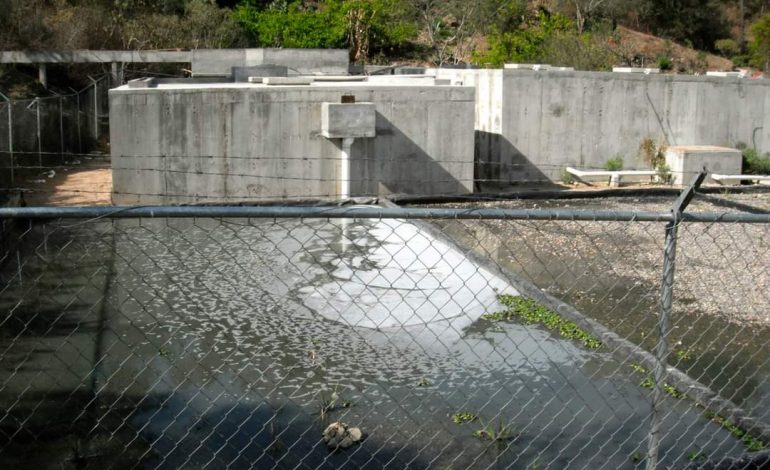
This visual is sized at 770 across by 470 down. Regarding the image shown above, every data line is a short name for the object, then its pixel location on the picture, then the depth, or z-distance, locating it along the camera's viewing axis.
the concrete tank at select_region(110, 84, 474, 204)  18.84
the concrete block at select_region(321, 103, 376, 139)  18.70
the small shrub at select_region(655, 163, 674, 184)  22.52
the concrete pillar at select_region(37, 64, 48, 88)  27.06
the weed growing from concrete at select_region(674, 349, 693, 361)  8.94
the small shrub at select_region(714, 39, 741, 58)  51.91
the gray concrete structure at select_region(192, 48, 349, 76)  29.92
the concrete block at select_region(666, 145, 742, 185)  22.28
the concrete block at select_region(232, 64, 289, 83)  27.69
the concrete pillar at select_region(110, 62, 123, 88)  28.83
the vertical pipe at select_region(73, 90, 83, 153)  24.71
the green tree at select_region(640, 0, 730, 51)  52.69
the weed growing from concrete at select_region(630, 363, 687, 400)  7.80
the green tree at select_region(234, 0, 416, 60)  41.03
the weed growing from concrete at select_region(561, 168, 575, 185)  22.39
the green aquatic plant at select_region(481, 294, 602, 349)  9.53
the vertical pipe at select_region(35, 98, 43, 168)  19.45
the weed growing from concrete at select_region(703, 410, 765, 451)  6.77
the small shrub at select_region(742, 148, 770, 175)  23.75
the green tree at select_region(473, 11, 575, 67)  37.78
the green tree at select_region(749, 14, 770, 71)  45.22
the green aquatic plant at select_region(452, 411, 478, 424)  7.36
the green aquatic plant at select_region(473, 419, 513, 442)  6.95
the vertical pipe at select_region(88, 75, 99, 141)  27.51
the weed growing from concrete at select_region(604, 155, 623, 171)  22.66
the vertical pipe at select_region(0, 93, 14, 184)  17.77
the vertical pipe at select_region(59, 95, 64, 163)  21.80
